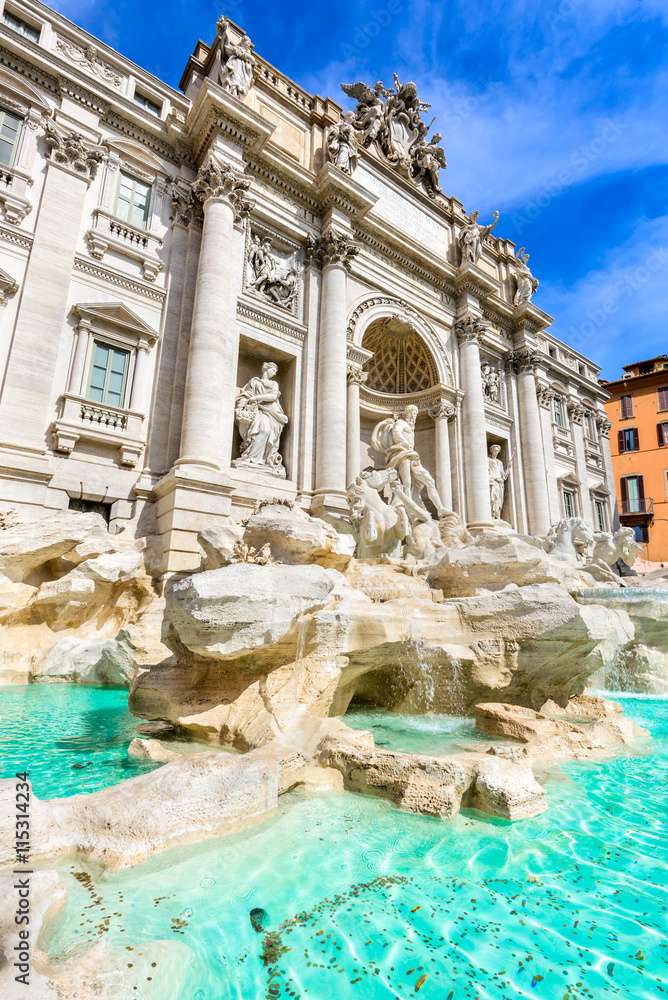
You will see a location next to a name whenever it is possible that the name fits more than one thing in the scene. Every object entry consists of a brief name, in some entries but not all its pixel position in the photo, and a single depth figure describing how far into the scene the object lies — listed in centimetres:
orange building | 2820
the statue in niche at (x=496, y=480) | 1828
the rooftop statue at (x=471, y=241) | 1844
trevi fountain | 213
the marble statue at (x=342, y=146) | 1485
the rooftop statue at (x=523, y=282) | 2039
